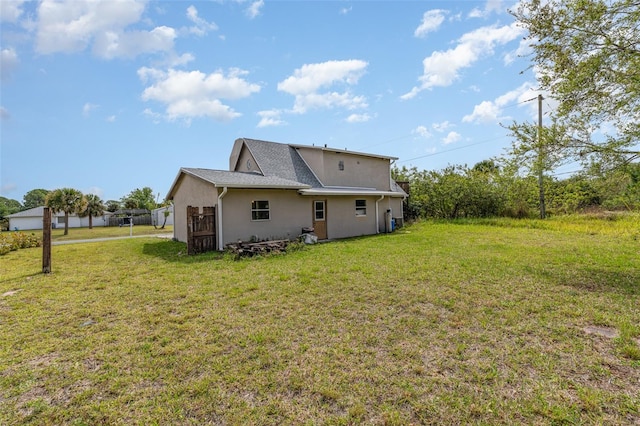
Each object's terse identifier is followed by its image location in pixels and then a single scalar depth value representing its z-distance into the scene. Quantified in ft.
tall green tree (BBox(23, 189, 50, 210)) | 218.91
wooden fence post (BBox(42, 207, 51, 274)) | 24.17
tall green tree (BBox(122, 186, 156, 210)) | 158.61
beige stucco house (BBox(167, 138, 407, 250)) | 35.24
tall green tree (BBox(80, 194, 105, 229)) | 93.24
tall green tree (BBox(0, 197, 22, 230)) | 118.23
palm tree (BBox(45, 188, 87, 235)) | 74.59
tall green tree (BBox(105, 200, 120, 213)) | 172.31
